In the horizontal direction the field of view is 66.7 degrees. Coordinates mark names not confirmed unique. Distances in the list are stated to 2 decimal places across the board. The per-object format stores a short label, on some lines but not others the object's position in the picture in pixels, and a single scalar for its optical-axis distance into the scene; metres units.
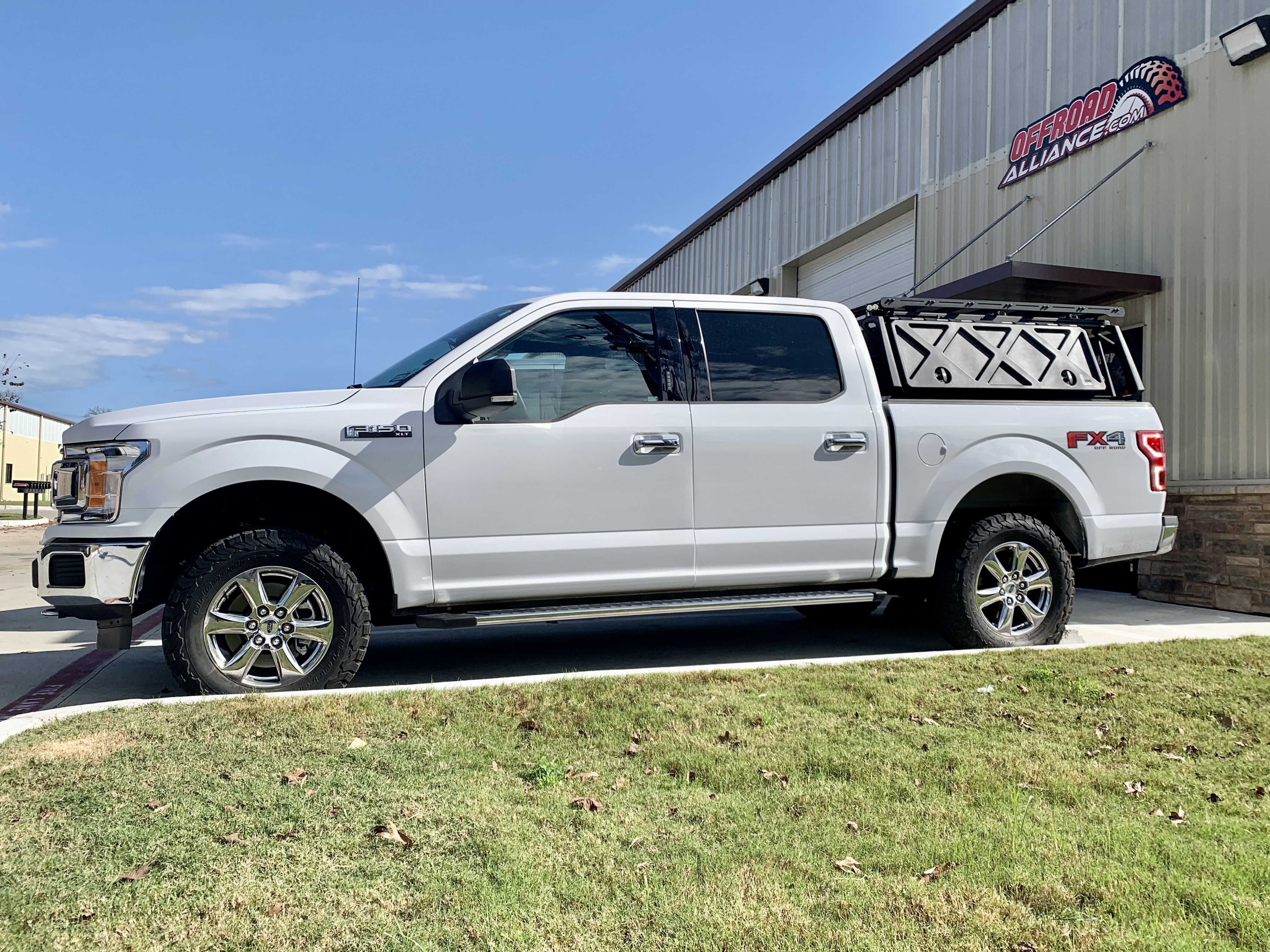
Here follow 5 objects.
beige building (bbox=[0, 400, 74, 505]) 47.28
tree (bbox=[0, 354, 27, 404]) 50.12
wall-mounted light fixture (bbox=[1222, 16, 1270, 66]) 7.94
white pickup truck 4.79
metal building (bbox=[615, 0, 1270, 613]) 8.28
